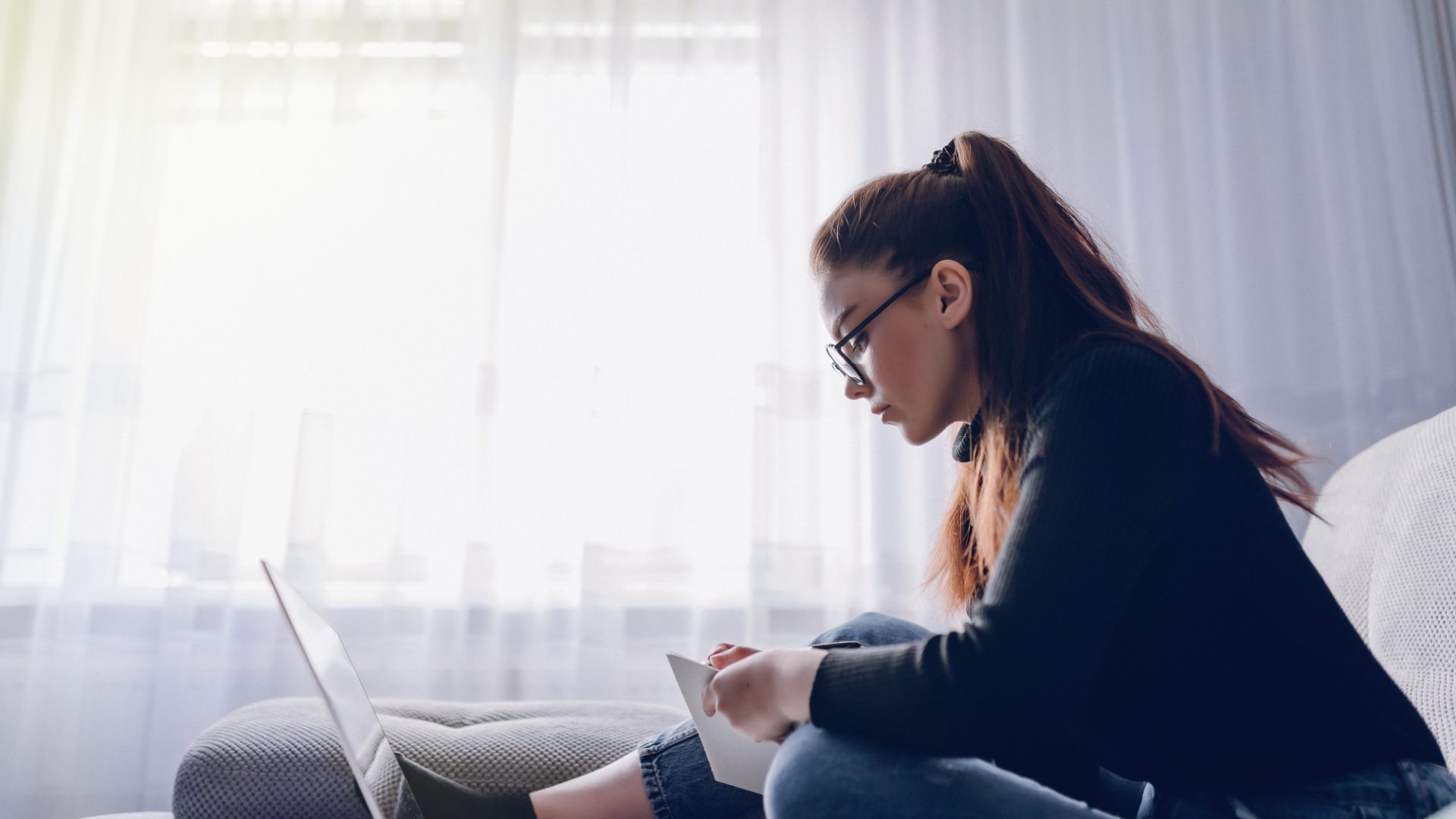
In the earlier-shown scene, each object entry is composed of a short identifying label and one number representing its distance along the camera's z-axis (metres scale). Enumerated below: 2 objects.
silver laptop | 0.74
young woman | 0.62
